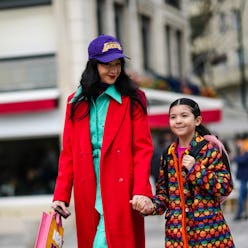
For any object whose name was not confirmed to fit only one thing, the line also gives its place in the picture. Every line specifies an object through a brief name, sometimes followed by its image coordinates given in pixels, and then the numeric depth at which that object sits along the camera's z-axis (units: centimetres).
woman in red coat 582
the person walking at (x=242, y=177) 1625
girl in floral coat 558
